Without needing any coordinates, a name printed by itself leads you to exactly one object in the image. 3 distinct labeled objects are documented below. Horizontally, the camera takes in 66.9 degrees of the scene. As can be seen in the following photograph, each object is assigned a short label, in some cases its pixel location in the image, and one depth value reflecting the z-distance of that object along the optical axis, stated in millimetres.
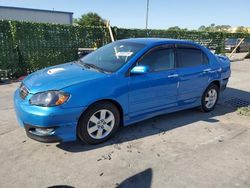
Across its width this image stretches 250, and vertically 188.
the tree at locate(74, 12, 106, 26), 44014
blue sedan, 2554
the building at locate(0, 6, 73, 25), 24850
